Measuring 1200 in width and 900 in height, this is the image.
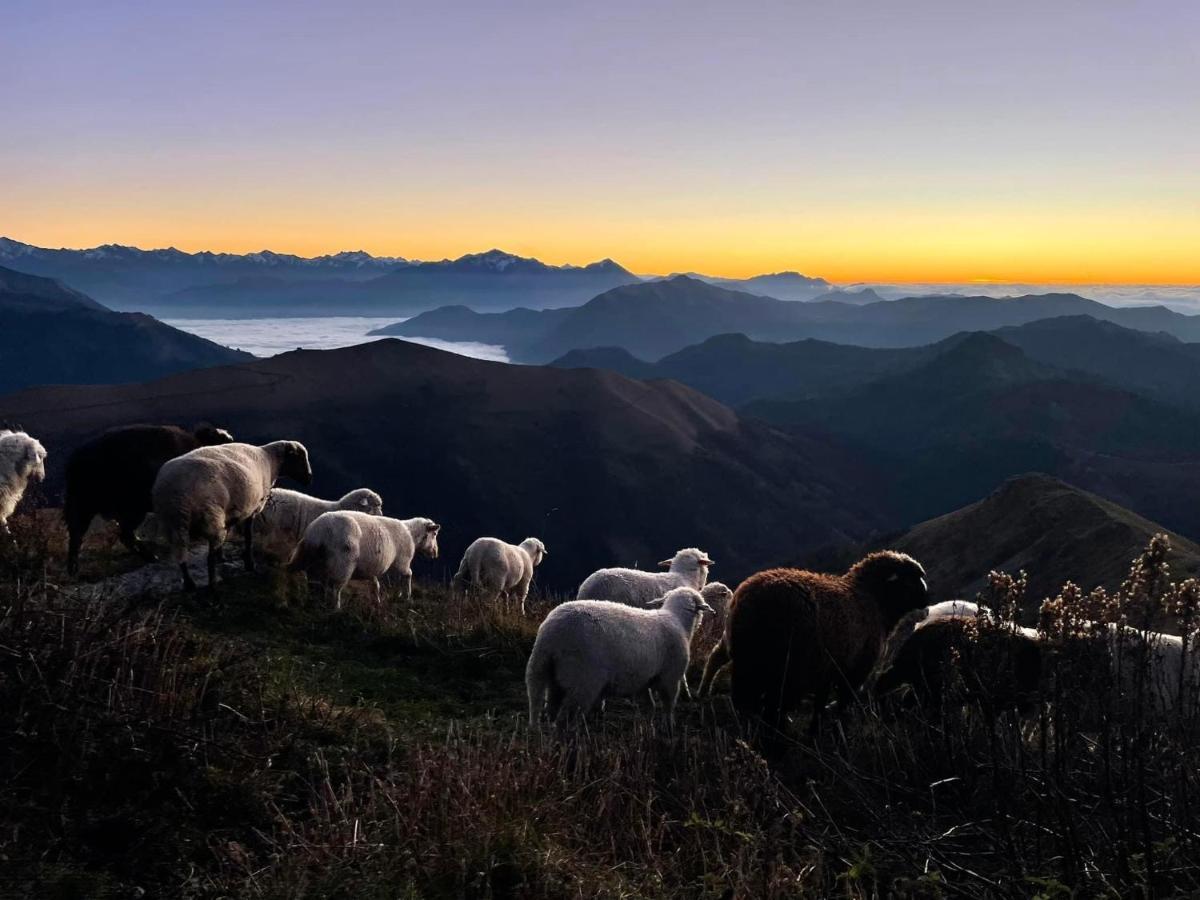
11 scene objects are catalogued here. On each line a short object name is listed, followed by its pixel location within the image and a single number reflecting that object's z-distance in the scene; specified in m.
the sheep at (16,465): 10.91
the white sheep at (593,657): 7.15
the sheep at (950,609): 9.48
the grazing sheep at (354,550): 11.08
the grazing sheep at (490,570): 14.11
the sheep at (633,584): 10.55
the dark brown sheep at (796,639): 7.24
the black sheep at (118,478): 10.41
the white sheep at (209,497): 9.37
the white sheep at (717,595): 11.54
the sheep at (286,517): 13.09
